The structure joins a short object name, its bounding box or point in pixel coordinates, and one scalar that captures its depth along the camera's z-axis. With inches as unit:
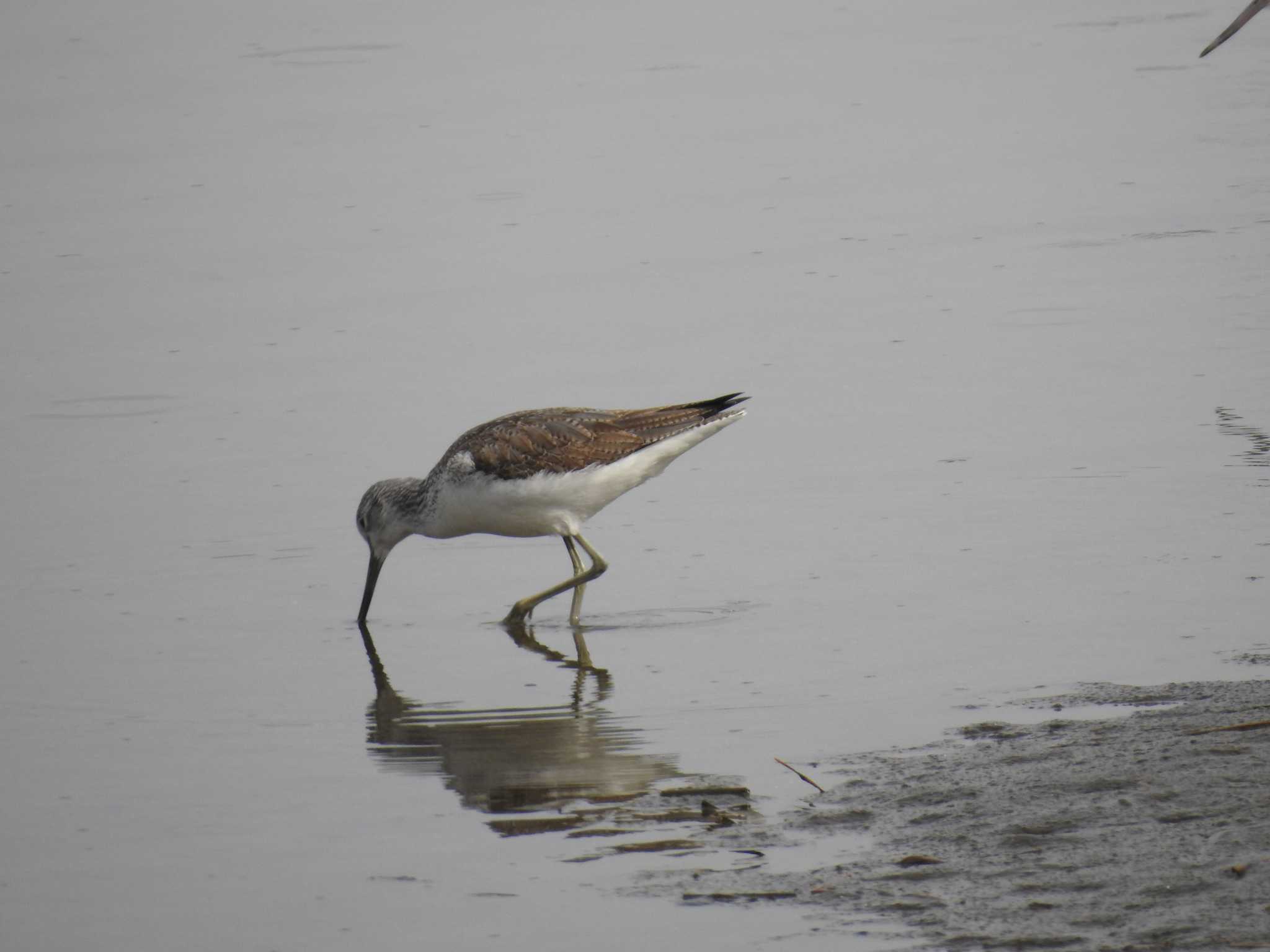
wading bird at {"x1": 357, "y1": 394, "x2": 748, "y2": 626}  651.5
